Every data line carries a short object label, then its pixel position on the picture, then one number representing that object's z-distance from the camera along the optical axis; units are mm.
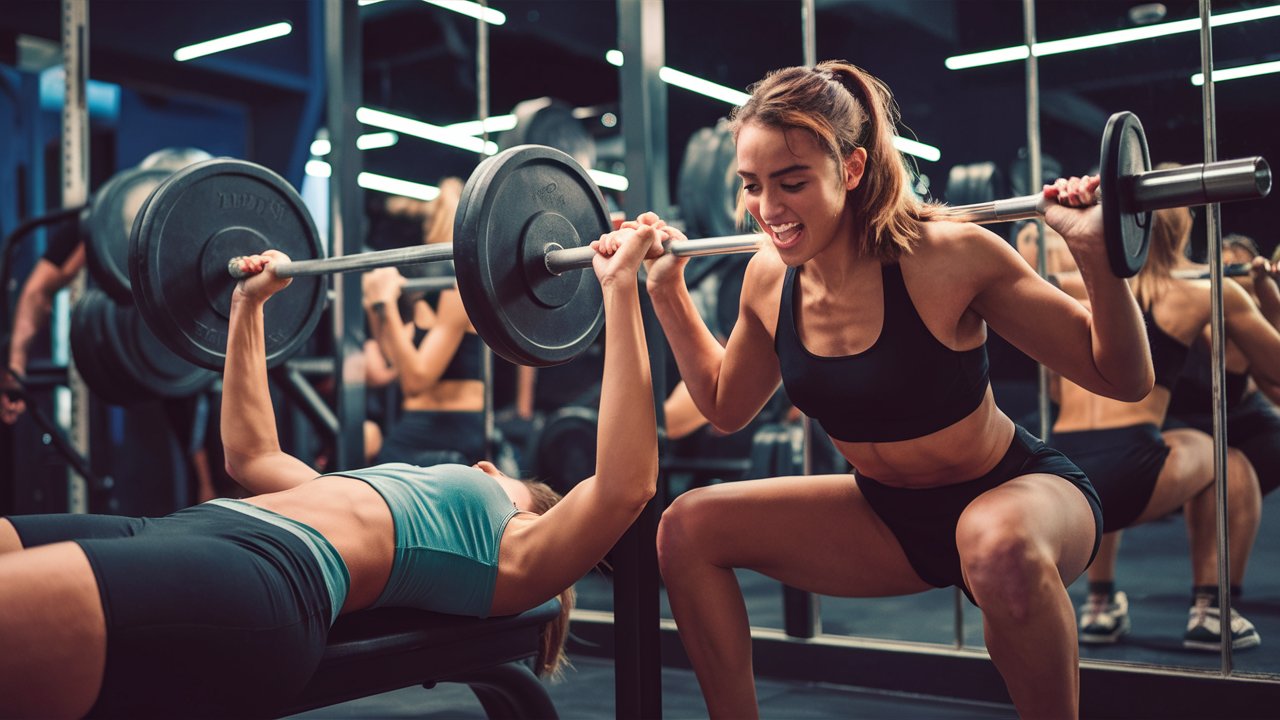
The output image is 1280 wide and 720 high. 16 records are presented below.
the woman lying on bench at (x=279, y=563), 1274
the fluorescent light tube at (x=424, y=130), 4488
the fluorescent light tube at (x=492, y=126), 4492
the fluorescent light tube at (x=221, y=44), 5840
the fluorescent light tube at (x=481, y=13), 4137
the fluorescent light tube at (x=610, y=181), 5384
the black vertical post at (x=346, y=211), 3832
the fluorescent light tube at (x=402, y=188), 4508
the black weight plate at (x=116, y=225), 3285
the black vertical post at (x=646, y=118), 3330
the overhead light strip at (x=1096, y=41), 2596
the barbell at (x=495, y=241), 1430
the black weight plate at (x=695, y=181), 4125
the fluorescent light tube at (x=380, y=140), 4469
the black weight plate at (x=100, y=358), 3555
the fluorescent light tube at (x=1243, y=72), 2549
